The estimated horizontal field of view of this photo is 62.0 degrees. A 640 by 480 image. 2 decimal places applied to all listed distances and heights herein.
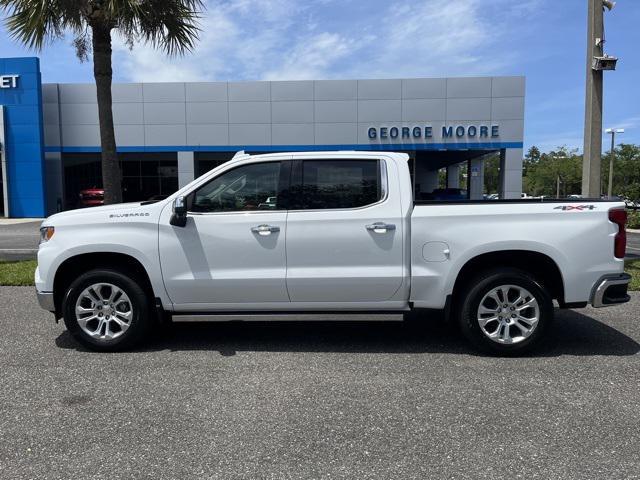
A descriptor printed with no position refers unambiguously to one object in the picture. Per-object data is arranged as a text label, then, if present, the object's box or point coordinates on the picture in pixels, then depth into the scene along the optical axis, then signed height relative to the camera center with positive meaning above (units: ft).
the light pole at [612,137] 131.93 +14.99
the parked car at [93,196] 92.28 +0.21
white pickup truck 16.44 -1.77
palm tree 32.48 +11.10
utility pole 29.04 +5.71
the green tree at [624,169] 198.86 +10.44
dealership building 86.79 +12.98
